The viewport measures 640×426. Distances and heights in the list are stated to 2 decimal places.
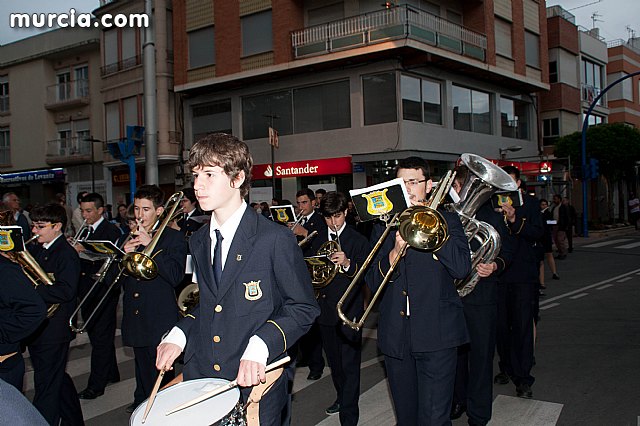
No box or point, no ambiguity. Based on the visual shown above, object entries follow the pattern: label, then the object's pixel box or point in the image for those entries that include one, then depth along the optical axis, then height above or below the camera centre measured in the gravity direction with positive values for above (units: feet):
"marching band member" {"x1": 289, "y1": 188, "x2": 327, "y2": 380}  21.09 -1.39
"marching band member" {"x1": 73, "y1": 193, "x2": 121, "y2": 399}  20.51 -3.59
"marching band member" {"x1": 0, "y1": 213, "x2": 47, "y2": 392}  11.64 -1.81
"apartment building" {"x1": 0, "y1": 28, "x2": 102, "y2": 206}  97.30 +18.44
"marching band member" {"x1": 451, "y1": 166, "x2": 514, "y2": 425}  15.93 -3.73
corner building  68.49 +17.10
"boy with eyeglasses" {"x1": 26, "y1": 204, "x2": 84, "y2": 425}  14.35 -2.85
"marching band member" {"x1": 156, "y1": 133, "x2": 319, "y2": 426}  9.10 -1.09
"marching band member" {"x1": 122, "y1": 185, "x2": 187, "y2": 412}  15.55 -2.41
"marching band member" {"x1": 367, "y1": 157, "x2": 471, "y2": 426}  12.17 -2.49
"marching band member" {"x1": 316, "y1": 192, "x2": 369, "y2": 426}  16.44 -3.13
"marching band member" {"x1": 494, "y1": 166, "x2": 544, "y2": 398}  18.74 -3.18
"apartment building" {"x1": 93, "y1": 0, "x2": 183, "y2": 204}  84.53 +18.80
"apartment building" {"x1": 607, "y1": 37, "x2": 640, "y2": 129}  129.80 +25.85
